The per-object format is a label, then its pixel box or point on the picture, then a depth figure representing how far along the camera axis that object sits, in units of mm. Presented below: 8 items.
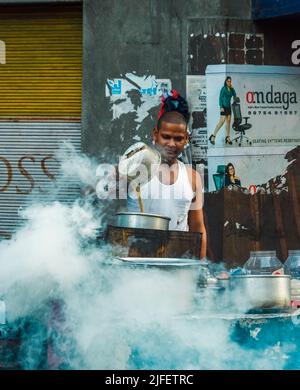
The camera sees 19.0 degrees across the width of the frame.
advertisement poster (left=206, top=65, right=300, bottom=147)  8195
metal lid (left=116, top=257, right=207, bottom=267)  6219
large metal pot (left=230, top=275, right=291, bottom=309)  6293
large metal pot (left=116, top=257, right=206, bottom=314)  6188
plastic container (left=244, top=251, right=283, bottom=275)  7941
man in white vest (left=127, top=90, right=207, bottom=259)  8016
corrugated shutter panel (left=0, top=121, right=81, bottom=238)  8531
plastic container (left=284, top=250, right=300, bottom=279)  7628
